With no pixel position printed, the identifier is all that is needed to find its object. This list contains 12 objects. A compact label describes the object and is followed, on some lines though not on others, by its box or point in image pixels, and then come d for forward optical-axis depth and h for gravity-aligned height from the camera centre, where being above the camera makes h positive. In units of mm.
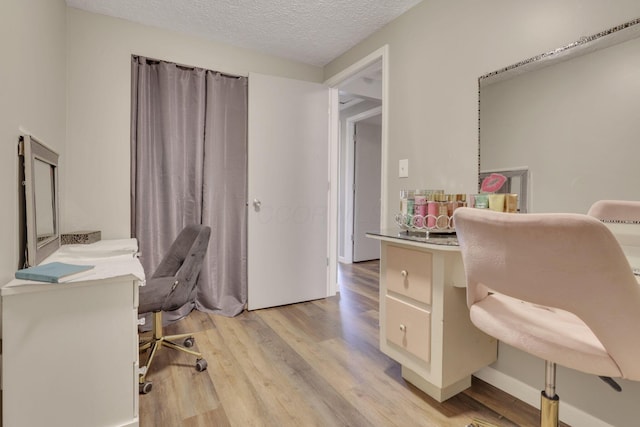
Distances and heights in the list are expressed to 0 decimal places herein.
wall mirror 1158 +375
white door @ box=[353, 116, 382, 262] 4879 +245
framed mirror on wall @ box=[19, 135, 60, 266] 1288 +14
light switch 2168 +258
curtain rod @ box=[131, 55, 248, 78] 2375 +1168
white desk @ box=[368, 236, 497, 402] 1382 -593
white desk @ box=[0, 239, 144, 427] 1062 -582
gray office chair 1653 -525
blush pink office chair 605 -184
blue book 1099 -280
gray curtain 2389 +292
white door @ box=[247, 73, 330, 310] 2723 +115
